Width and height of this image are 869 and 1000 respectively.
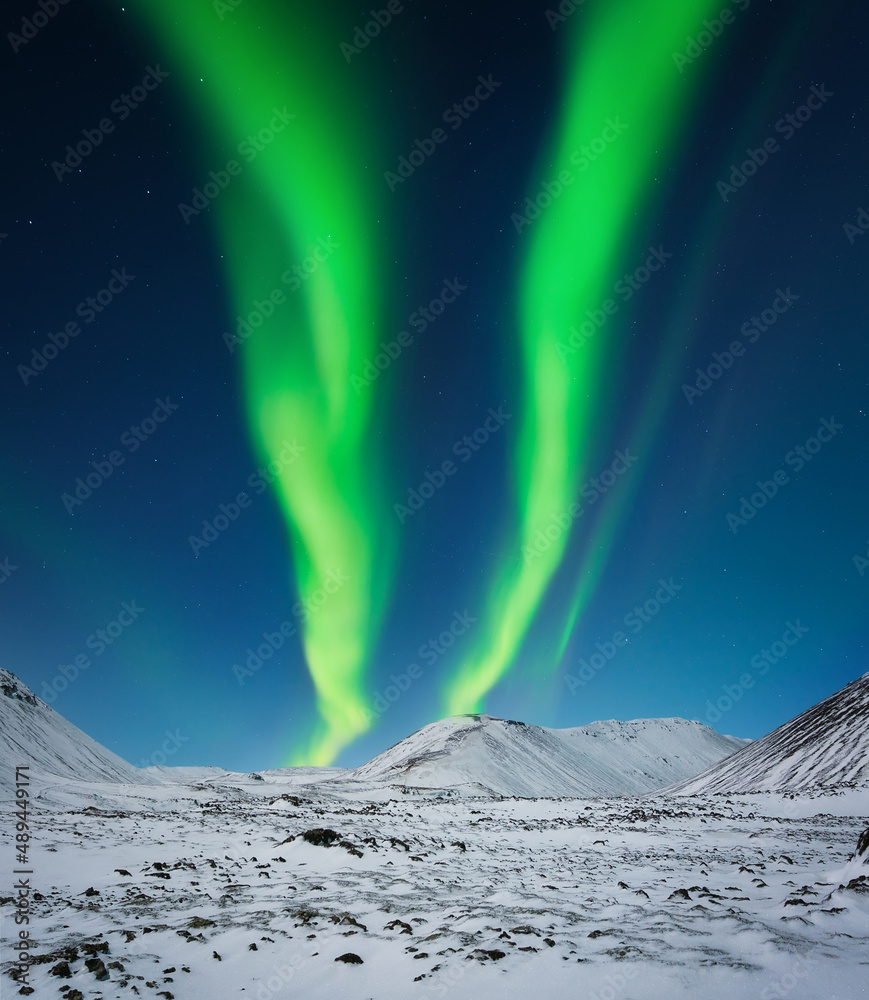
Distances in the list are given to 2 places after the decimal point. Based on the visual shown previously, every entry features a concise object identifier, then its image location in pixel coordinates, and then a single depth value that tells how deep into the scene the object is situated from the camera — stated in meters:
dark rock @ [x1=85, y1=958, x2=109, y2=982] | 7.30
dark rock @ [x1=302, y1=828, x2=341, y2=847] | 18.06
